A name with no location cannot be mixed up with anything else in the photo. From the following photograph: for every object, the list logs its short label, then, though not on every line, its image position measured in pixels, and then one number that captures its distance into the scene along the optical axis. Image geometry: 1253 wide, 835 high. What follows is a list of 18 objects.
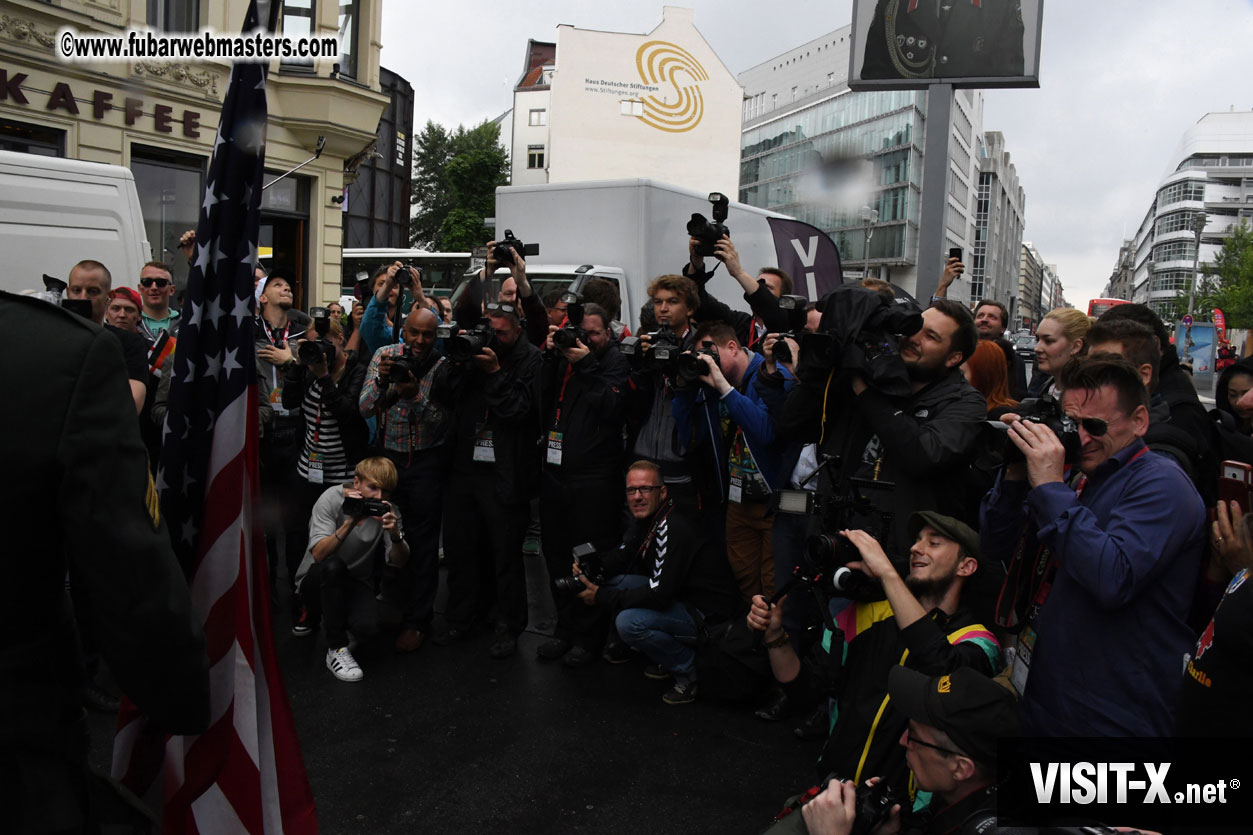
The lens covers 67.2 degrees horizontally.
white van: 6.62
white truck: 9.69
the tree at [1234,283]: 50.94
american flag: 1.87
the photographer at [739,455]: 4.79
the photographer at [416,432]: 5.52
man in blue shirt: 2.52
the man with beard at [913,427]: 3.52
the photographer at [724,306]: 4.70
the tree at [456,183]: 43.62
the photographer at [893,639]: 2.84
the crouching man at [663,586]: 4.78
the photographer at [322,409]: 5.46
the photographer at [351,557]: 4.96
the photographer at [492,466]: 5.35
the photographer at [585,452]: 5.22
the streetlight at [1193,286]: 32.46
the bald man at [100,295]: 5.07
